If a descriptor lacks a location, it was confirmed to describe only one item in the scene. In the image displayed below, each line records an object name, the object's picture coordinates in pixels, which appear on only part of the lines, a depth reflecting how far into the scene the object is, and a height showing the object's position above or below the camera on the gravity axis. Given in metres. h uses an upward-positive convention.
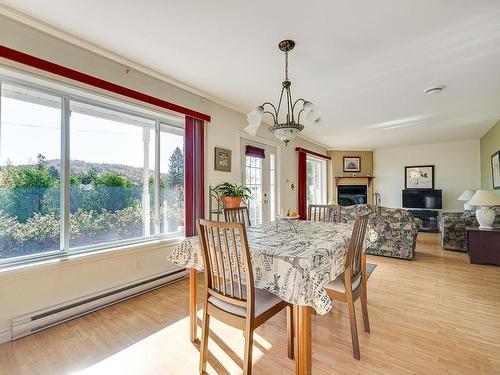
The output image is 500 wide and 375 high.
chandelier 2.00 +0.60
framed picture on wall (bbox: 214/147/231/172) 3.69 +0.50
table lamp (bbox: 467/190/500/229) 3.59 -0.21
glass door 4.42 +0.25
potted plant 3.45 -0.03
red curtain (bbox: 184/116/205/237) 3.21 +0.26
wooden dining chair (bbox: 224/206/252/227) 2.58 -0.25
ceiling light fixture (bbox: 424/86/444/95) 3.19 +1.33
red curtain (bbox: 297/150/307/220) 5.90 +0.11
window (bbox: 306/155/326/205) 7.00 +0.33
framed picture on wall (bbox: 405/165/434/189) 7.04 +0.39
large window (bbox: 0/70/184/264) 2.08 +0.21
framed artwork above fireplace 7.88 +0.86
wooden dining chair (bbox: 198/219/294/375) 1.36 -0.62
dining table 1.30 -0.47
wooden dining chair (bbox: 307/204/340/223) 2.91 -0.26
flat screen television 6.71 -0.25
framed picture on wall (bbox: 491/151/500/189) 4.72 +0.42
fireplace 7.74 -0.11
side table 3.60 -0.83
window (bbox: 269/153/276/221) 5.06 +0.21
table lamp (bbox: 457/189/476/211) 5.56 -0.14
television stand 6.53 -0.80
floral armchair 4.34 -0.72
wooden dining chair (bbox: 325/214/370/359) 1.69 -0.67
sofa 3.88 -0.61
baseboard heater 1.95 -1.04
